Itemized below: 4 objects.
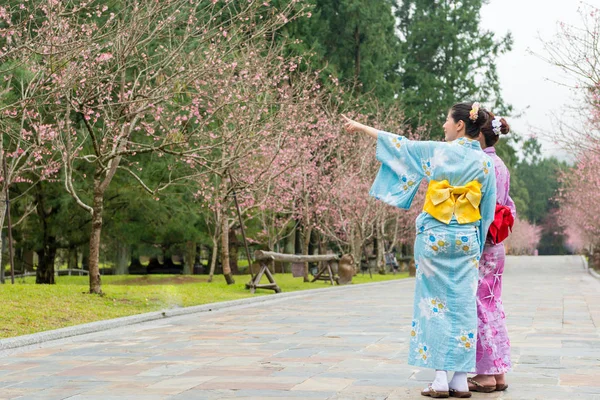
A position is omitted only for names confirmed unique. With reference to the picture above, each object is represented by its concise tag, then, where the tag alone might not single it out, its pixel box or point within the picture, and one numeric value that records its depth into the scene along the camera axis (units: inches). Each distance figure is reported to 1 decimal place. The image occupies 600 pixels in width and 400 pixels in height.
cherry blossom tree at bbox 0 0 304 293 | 482.9
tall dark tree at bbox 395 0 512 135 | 1865.2
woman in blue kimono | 237.5
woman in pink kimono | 245.1
